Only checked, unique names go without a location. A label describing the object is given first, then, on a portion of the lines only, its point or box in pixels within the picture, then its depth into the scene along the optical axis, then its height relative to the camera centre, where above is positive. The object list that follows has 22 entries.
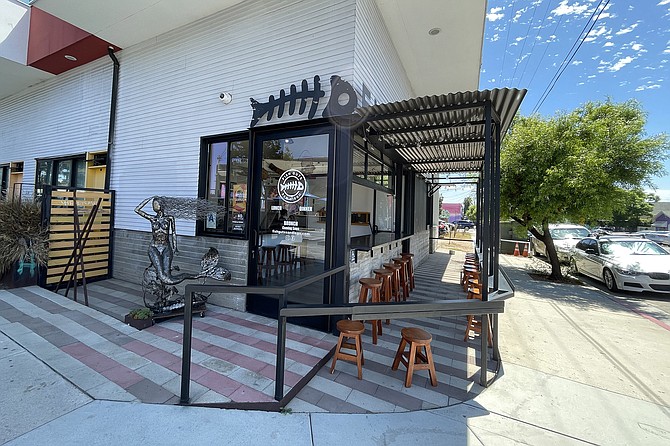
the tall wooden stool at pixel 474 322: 3.50 -1.11
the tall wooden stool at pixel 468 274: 4.94 -0.65
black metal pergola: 2.76 +1.45
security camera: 4.58 +2.12
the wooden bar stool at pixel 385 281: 4.26 -0.70
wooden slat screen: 5.07 -0.16
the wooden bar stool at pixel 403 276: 5.21 -0.77
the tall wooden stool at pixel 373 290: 3.67 -0.74
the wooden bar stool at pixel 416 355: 2.55 -1.12
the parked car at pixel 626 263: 6.43 -0.52
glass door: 3.89 +0.23
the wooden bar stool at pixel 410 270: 5.79 -0.73
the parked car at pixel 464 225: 29.13 +1.29
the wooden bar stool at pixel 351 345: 2.67 -1.06
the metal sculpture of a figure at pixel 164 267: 3.95 -0.56
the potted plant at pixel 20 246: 5.03 -0.43
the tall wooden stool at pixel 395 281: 4.82 -0.80
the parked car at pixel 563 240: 9.80 +0.01
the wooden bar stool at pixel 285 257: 4.17 -0.40
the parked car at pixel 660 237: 16.93 +0.44
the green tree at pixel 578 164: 6.49 +1.82
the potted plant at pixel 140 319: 3.59 -1.18
